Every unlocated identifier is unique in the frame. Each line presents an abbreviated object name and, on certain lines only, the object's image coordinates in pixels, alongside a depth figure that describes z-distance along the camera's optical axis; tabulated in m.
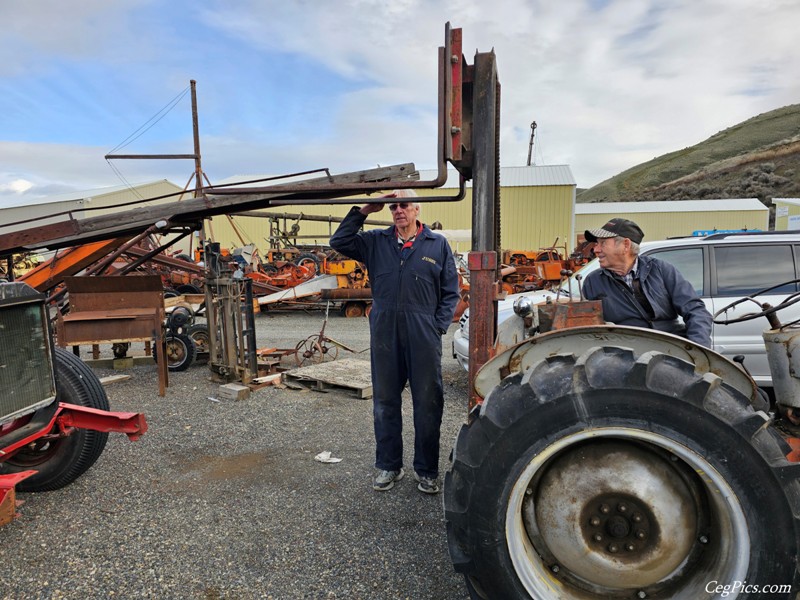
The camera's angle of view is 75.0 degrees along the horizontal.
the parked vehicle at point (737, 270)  4.64
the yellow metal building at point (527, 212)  26.66
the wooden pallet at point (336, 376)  5.68
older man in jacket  2.67
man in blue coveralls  3.32
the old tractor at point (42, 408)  2.97
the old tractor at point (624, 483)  1.62
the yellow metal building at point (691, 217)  31.58
